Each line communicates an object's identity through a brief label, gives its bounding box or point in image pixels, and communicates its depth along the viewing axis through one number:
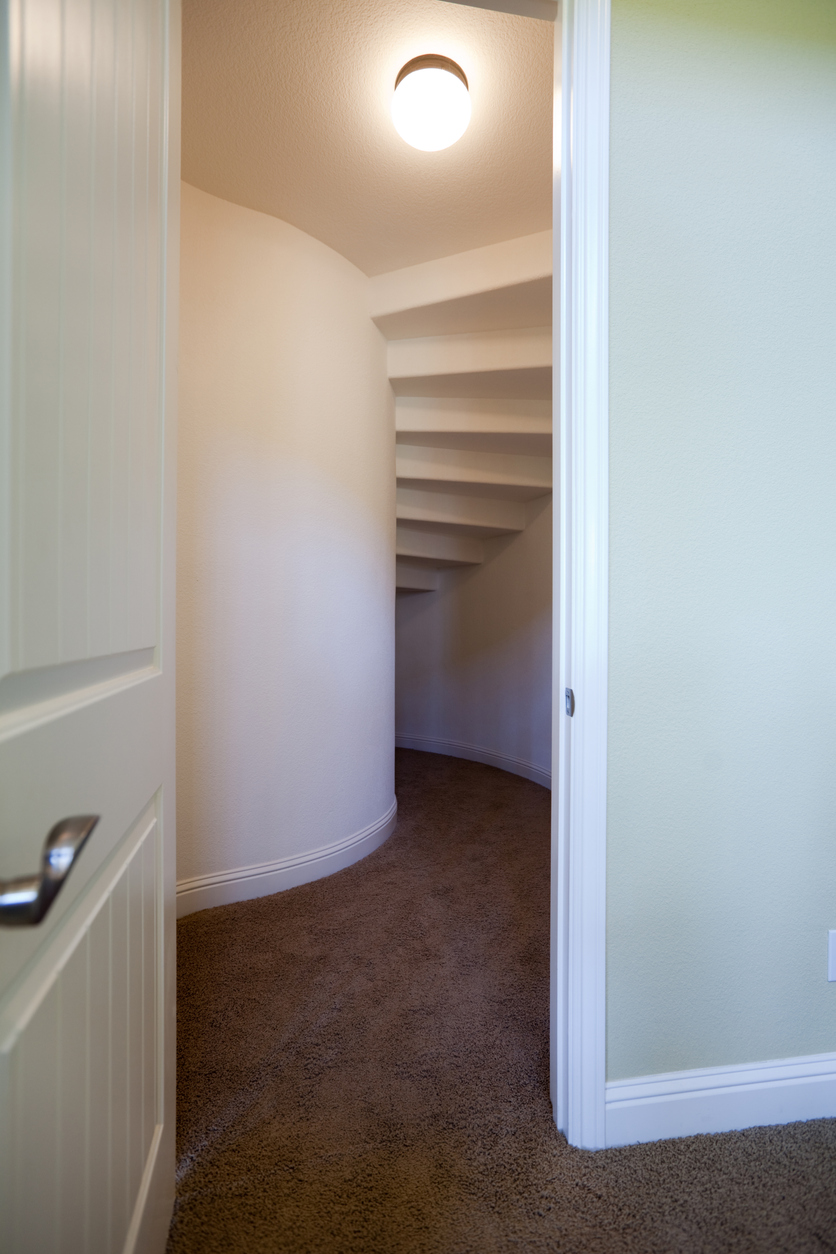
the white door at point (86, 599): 0.50
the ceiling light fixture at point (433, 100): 1.73
